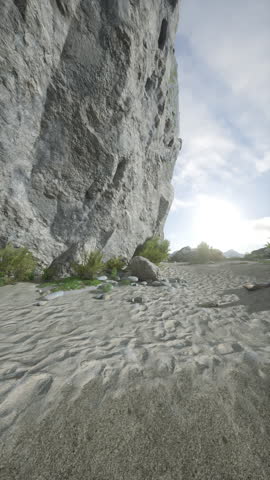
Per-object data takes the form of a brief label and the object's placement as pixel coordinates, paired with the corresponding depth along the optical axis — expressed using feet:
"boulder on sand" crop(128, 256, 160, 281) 20.29
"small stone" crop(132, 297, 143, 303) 12.57
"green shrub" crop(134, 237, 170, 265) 30.96
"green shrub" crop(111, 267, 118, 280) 20.47
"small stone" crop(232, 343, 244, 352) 6.86
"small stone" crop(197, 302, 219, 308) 12.52
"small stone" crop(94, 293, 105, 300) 13.04
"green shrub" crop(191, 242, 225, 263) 49.78
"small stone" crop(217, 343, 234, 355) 6.75
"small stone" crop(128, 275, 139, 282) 19.35
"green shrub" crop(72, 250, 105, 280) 17.94
